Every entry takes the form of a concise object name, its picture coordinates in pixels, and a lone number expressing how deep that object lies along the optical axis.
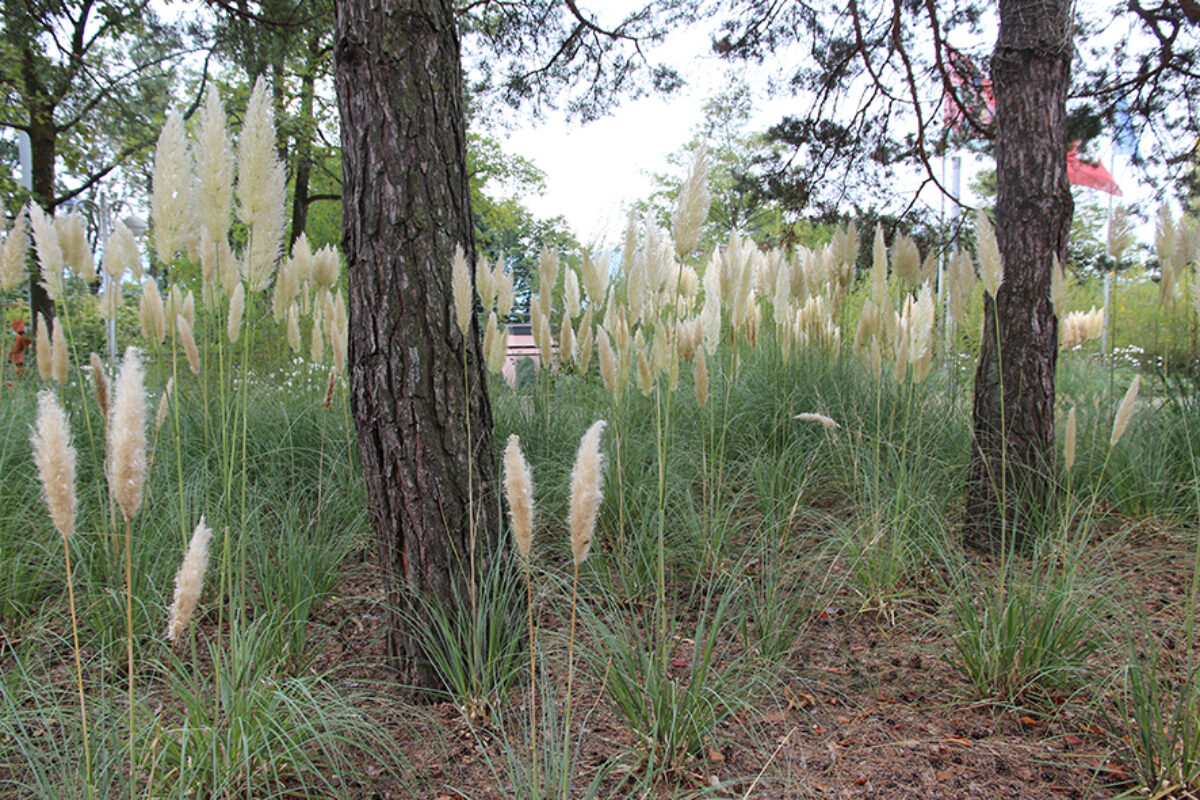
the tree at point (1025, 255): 3.09
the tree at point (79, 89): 7.01
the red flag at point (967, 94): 5.38
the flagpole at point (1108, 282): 5.76
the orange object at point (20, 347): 7.05
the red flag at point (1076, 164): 5.87
